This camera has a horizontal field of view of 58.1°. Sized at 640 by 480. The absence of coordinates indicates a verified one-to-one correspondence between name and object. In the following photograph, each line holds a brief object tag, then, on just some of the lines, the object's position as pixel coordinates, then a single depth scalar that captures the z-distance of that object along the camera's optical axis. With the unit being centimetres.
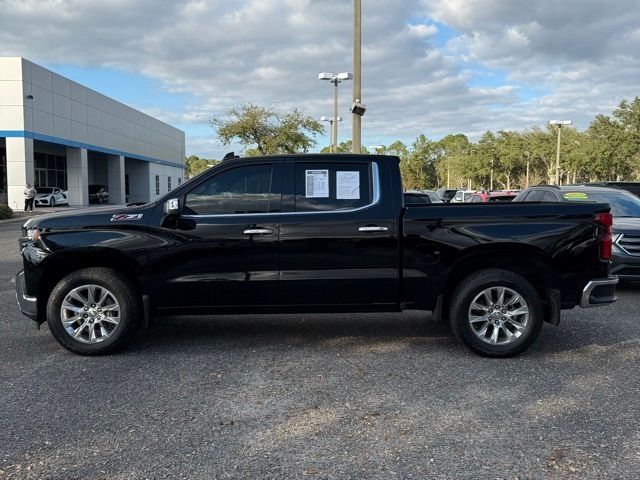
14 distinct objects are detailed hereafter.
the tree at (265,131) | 4678
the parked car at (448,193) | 3619
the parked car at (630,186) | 1390
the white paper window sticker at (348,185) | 559
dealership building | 3422
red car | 2089
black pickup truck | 542
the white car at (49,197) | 3827
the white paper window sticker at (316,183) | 559
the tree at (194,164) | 14334
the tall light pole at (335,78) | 2897
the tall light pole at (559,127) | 3650
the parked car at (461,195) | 2998
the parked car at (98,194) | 4900
